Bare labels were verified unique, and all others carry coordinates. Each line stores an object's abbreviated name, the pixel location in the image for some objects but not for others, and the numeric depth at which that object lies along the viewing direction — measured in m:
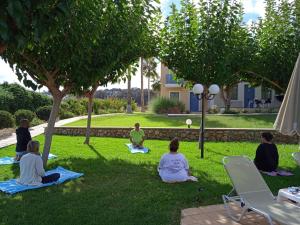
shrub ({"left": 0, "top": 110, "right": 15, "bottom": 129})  11.27
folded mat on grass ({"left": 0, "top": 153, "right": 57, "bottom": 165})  6.39
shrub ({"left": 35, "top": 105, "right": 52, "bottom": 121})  14.43
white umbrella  4.00
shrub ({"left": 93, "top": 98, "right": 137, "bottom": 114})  18.85
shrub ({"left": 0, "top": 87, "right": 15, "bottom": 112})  13.30
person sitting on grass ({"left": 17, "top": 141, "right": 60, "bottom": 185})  4.62
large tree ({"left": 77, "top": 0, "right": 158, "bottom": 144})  5.76
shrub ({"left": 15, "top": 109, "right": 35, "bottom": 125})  12.30
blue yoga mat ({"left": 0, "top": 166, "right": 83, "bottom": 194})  4.55
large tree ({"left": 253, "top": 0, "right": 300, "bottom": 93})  7.99
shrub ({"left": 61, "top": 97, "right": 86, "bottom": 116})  17.03
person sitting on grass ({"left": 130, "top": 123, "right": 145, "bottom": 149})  8.01
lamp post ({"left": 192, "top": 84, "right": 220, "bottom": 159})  6.86
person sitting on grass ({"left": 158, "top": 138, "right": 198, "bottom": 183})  4.95
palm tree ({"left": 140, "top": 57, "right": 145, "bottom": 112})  26.48
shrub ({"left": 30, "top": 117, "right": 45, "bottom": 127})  12.78
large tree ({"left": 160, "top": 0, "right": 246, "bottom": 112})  7.58
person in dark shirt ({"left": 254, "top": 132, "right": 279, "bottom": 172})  5.53
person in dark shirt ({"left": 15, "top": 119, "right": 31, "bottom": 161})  6.40
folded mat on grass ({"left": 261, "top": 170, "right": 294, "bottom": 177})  5.47
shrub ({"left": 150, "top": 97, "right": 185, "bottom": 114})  17.68
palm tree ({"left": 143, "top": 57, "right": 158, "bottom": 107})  30.82
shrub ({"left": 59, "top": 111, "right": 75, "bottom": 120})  15.66
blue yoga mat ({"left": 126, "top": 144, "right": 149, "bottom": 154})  7.68
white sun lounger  3.12
